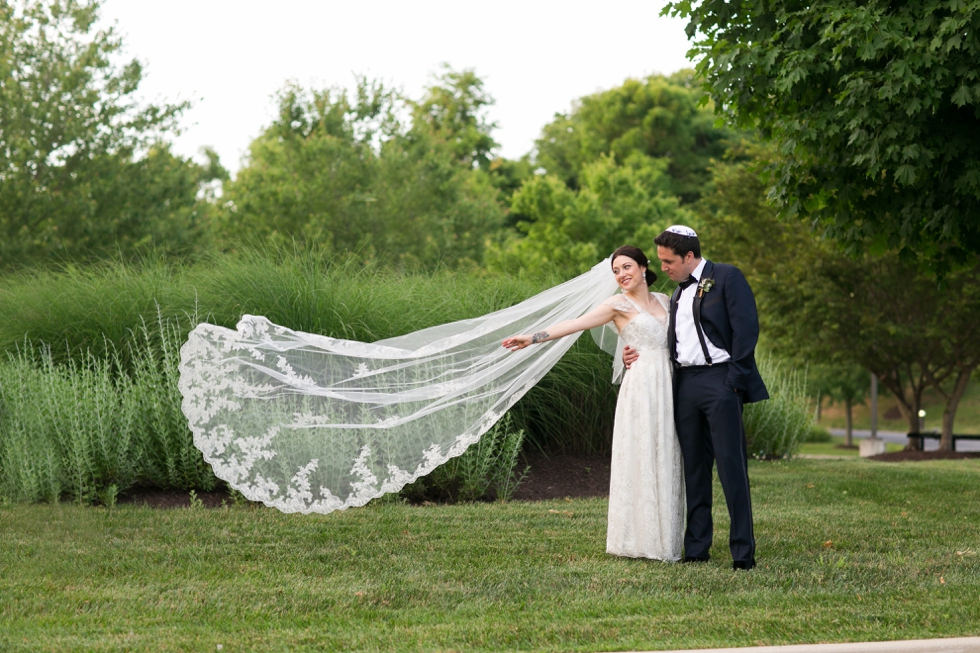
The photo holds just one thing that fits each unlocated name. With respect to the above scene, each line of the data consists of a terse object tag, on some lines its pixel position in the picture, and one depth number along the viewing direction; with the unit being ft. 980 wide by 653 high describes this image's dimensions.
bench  75.10
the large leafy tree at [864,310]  68.08
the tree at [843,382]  111.75
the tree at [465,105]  167.94
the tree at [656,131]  167.02
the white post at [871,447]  89.88
